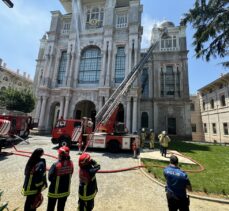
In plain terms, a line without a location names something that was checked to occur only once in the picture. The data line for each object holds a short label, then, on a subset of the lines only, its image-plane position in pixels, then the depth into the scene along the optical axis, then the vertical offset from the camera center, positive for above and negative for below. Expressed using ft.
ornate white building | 80.33 +38.29
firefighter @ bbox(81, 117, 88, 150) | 42.89 -1.53
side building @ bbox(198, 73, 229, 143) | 88.60 +17.49
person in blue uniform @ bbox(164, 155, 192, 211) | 10.52 -4.16
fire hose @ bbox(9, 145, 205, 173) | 25.18 -6.93
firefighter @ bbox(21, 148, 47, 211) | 10.76 -4.24
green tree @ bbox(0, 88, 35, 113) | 85.76 +15.14
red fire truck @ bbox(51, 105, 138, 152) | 41.60 -1.82
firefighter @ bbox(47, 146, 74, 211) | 10.65 -4.18
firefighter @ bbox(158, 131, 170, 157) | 38.26 -2.38
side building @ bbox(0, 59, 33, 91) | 123.24 +44.12
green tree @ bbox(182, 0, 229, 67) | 34.86 +28.10
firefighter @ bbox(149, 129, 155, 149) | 49.39 -2.92
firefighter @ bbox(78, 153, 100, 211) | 10.64 -4.29
